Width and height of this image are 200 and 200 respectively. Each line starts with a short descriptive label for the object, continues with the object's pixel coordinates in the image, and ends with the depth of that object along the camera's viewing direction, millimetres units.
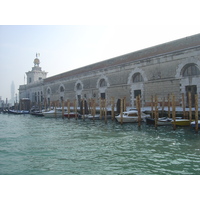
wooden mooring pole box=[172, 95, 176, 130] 12727
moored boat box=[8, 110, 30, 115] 36344
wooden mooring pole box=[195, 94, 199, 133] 11319
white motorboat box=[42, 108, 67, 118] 25453
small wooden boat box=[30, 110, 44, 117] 27997
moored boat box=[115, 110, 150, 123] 17000
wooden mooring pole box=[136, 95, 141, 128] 14398
